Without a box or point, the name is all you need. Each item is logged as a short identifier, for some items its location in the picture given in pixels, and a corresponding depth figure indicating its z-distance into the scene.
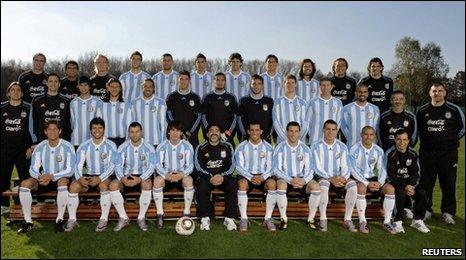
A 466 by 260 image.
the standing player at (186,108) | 6.97
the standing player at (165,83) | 7.69
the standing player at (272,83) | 7.63
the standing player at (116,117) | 6.52
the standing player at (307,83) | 7.36
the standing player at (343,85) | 7.31
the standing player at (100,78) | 7.14
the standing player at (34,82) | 7.18
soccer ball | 5.21
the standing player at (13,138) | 6.37
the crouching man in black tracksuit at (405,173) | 5.82
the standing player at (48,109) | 6.48
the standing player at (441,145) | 6.27
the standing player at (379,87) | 7.07
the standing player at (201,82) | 7.85
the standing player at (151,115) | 6.70
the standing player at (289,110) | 6.81
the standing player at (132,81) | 7.54
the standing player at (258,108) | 6.92
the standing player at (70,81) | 7.28
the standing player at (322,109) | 6.78
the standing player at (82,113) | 6.58
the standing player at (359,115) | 6.63
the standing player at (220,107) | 6.99
